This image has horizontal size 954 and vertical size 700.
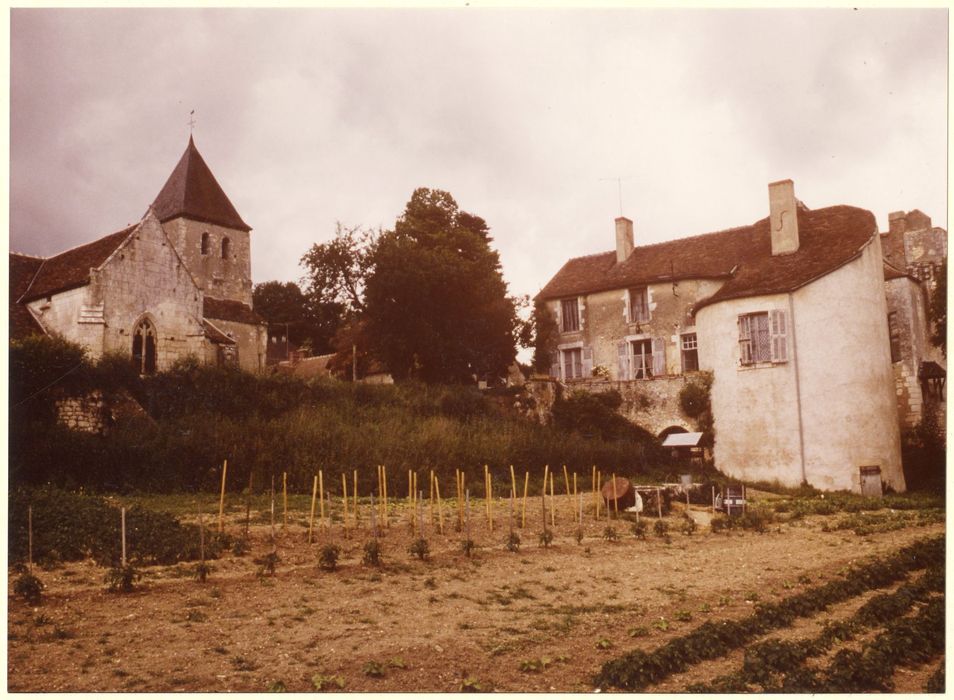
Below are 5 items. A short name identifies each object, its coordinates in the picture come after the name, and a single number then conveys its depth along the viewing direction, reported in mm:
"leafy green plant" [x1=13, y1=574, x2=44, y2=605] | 10289
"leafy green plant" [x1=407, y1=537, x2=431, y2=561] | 13594
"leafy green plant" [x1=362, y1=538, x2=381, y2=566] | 13023
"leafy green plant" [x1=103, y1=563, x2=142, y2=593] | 10945
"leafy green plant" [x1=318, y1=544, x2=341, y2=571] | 12562
